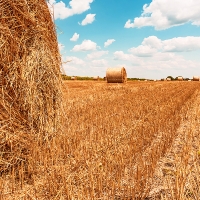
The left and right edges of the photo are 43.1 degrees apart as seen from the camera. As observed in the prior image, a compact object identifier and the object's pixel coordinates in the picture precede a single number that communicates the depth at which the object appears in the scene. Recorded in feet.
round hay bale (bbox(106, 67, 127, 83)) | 57.00
